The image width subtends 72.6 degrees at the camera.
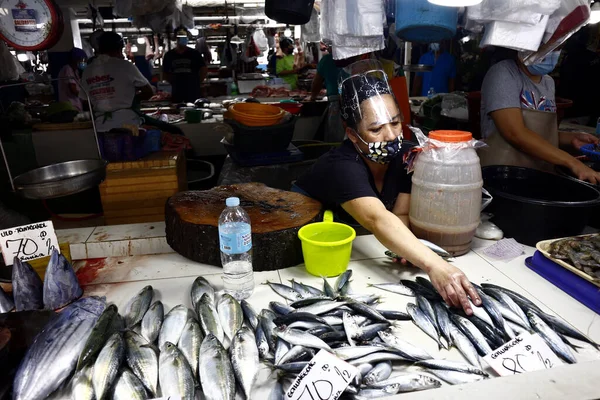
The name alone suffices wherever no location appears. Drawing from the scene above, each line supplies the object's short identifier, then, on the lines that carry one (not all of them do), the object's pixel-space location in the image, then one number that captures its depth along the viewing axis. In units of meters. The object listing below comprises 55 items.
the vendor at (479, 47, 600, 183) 3.17
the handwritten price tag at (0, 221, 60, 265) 2.00
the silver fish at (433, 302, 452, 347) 1.73
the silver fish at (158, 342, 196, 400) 1.39
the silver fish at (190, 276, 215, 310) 2.00
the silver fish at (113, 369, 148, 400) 1.40
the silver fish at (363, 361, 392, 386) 1.45
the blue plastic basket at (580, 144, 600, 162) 3.27
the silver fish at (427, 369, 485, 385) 1.46
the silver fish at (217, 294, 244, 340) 1.77
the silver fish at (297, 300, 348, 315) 1.83
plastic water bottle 2.00
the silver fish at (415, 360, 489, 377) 1.50
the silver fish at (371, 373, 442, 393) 1.43
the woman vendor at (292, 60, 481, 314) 2.12
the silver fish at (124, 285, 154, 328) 1.85
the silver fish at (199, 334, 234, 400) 1.39
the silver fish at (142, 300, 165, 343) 1.74
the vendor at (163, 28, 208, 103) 8.73
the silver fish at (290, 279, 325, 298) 2.03
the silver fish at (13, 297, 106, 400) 1.40
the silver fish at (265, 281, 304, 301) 2.03
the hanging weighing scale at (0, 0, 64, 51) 3.10
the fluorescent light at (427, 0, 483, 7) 1.98
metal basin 2.23
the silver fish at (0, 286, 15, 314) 1.88
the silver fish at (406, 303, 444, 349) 1.74
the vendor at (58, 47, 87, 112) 7.77
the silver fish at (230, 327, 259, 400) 1.45
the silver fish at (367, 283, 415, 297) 2.06
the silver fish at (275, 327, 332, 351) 1.59
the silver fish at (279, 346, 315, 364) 1.54
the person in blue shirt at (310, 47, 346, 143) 5.93
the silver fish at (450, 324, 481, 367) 1.59
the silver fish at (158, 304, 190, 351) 1.70
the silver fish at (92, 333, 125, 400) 1.42
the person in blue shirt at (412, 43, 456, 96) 9.02
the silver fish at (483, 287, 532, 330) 1.77
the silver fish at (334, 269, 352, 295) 2.08
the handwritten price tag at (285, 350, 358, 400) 1.33
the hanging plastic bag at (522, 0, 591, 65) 2.31
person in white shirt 5.70
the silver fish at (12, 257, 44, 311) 1.88
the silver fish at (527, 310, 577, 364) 1.59
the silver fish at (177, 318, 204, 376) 1.57
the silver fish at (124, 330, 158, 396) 1.47
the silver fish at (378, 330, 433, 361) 1.59
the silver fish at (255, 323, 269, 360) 1.61
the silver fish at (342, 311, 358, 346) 1.67
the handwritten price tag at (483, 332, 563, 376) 1.51
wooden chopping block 2.32
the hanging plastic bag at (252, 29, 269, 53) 14.47
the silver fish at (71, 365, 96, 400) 1.39
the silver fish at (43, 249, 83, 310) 1.92
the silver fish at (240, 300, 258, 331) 1.81
